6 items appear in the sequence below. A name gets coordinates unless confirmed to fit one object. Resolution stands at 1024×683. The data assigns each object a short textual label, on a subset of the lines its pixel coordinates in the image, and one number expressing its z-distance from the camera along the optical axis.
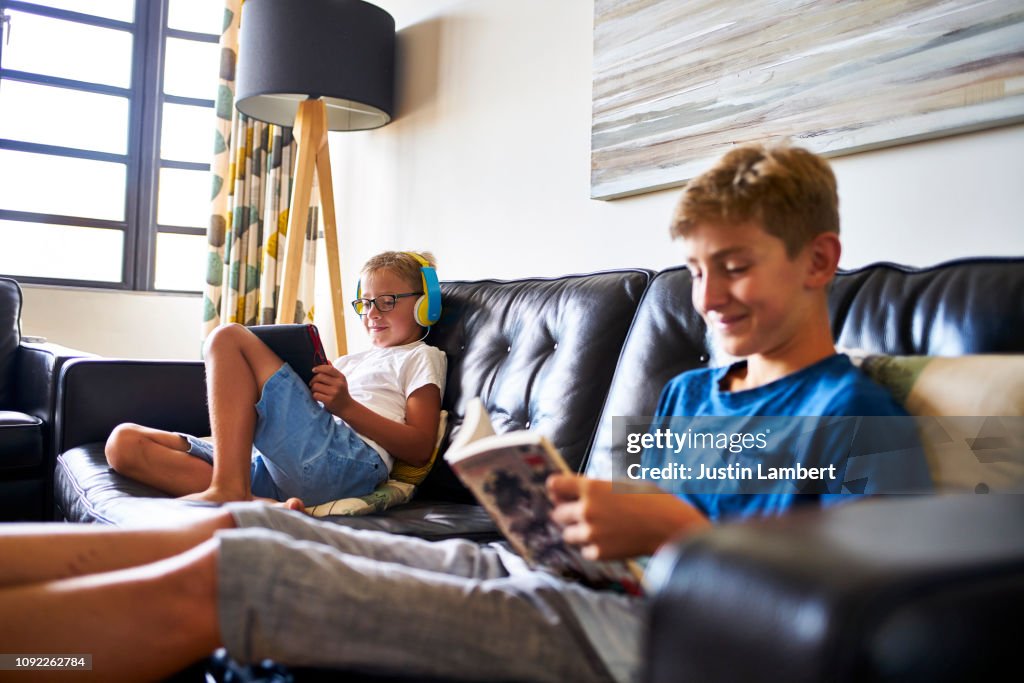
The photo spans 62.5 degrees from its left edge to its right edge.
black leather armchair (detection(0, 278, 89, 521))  2.35
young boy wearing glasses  1.69
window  4.00
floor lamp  2.80
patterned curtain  3.85
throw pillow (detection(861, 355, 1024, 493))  0.90
